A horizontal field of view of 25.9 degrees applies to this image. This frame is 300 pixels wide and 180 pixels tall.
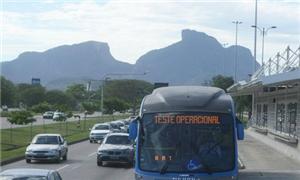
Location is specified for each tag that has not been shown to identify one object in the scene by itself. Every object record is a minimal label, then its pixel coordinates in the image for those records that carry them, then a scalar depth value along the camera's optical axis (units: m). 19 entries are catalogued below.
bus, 14.23
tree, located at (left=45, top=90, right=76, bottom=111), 131.50
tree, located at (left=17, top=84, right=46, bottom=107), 131.25
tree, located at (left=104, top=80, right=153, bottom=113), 152.25
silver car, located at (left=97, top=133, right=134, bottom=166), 29.75
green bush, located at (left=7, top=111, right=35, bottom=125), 42.88
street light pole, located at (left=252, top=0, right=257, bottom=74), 75.41
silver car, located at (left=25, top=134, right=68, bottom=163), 30.23
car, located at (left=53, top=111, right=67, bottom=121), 62.80
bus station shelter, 31.42
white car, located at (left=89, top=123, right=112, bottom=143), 49.60
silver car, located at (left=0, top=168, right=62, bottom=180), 11.27
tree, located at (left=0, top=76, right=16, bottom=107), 108.25
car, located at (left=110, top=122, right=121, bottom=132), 53.84
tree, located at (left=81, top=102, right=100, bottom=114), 85.81
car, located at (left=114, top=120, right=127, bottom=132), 57.64
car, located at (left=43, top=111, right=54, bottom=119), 98.62
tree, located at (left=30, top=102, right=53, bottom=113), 70.62
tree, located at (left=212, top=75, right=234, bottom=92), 97.74
